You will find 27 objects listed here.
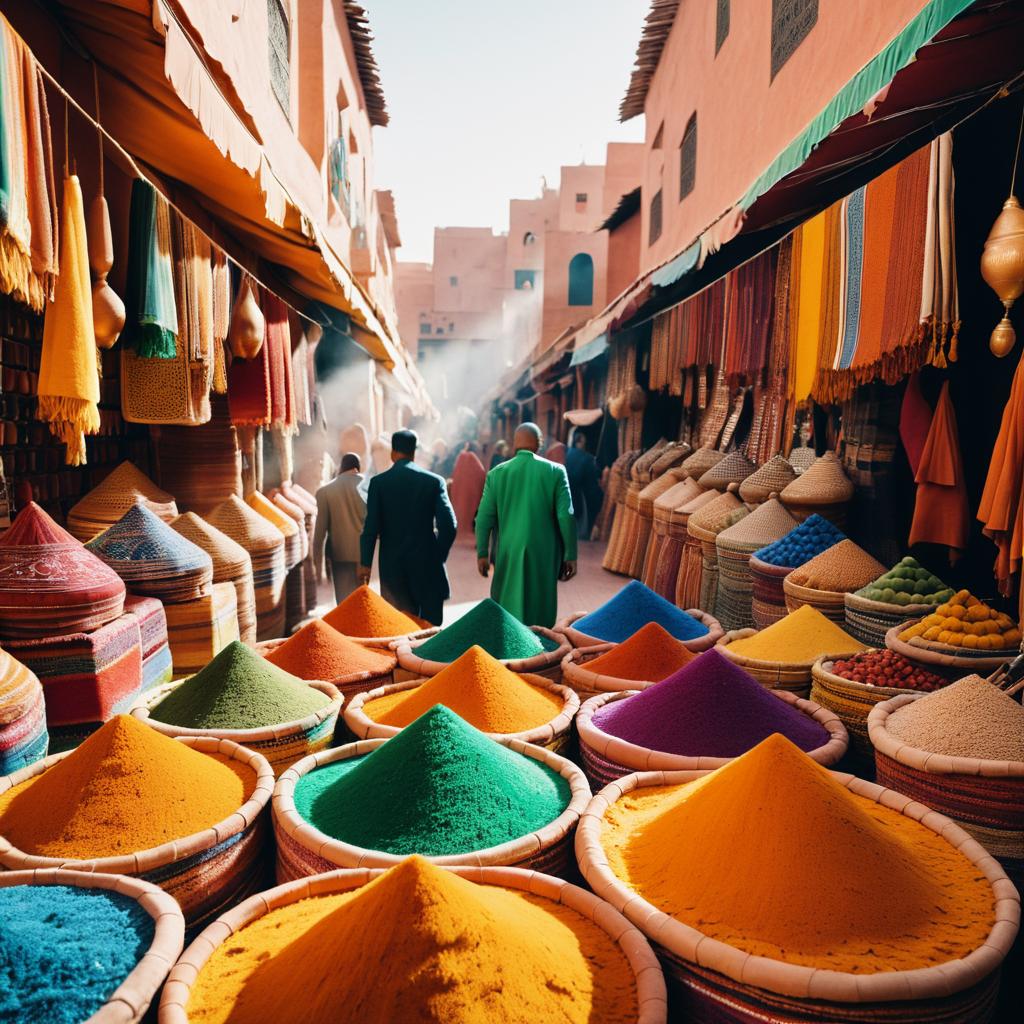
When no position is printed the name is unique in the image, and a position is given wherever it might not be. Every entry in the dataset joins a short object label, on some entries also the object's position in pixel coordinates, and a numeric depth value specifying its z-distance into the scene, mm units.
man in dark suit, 3859
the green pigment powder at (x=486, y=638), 2211
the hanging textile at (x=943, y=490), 2908
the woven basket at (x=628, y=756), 1521
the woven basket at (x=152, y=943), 889
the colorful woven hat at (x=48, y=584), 1883
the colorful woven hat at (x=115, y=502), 3074
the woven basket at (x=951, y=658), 2027
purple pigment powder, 1596
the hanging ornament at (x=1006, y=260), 2131
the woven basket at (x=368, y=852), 1203
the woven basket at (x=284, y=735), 1604
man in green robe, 3900
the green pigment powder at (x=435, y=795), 1267
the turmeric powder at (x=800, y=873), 1052
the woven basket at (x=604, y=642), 2396
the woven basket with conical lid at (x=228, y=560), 3236
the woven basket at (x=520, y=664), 2100
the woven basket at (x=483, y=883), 938
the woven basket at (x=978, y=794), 1442
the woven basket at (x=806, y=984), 946
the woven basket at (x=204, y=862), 1158
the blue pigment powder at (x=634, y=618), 2475
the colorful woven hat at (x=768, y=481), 4250
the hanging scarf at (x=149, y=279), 2477
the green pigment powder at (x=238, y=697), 1687
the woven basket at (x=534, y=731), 1664
